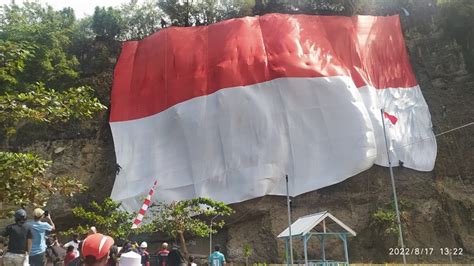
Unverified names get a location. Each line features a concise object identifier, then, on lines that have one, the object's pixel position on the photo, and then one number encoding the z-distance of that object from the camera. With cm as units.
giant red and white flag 1723
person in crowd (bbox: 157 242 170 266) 985
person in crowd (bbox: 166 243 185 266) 862
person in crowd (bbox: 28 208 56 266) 559
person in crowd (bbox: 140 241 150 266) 898
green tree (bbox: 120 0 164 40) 2348
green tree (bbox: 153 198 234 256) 1414
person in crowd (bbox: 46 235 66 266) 770
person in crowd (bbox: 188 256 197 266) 995
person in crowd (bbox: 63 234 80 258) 778
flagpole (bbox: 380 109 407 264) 1706
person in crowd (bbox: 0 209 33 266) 491
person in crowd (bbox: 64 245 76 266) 734
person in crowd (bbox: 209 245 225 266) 995
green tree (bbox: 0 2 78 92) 1994
